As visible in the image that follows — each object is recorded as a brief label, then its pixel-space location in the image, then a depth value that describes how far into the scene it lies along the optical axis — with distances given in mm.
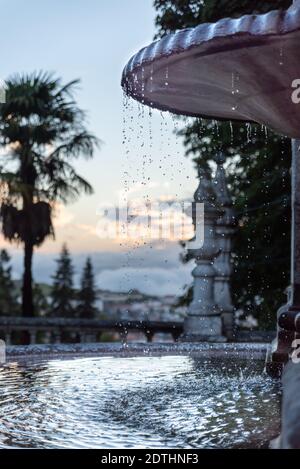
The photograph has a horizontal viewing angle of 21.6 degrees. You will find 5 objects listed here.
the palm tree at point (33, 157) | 22891
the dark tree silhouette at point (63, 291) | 42769
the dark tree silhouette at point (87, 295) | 41731
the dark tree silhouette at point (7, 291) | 42906
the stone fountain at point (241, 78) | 4402
